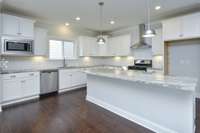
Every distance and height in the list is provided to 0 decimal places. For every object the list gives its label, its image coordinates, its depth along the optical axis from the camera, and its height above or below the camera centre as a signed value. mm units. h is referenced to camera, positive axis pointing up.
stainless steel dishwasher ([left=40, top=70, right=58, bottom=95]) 4586 -585
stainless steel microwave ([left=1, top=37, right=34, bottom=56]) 3680 +584
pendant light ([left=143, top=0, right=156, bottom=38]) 2703 +664
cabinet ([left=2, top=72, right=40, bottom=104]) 3605 -609
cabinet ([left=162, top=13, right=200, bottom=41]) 3666 +1125
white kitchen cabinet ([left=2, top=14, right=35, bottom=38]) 3695 +1181
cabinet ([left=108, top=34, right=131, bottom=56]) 5809 +936
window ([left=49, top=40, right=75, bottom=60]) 5604 +709
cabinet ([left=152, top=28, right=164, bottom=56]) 4633 +756
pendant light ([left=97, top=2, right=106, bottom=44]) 3447 +767
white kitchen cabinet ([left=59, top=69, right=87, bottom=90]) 5168 -557
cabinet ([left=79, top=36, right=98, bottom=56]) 6102 +924
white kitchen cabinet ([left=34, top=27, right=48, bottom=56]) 4558 +830
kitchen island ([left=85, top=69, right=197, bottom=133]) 2045 -727
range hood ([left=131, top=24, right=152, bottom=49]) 5344 +953
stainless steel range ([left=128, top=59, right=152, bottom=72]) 5203 -2
